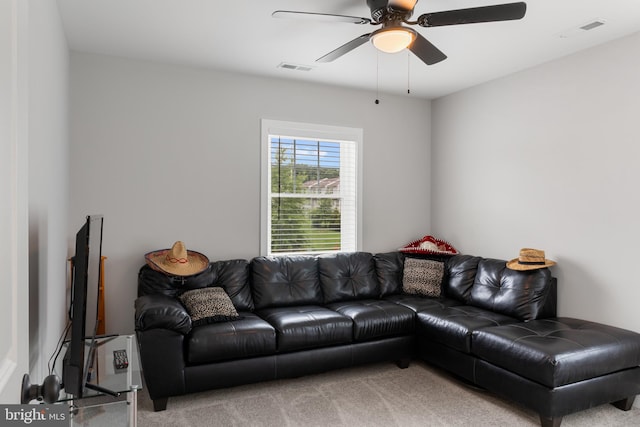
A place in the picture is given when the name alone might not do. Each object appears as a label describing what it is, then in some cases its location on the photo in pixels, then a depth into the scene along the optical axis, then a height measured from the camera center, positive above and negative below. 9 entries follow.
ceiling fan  2.33 +1.05
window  4.55 +0.23
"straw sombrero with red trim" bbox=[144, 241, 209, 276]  3.68 -0.46
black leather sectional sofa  2.87 -0.91
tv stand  1.90 -0.81
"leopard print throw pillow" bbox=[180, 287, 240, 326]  3.38 -0.77
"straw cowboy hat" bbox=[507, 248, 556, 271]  3.71 -0.44
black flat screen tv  1.71 -0.46
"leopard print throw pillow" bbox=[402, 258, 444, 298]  4.45 -0.70
